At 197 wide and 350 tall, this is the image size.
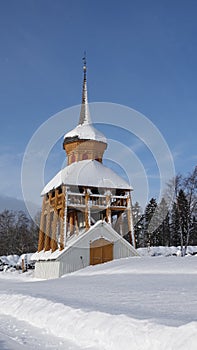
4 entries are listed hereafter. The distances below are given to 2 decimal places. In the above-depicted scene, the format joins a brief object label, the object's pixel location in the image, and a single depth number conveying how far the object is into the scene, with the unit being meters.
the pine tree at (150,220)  56.71
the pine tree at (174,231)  52.94
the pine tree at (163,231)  56.34
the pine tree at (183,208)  36.06
